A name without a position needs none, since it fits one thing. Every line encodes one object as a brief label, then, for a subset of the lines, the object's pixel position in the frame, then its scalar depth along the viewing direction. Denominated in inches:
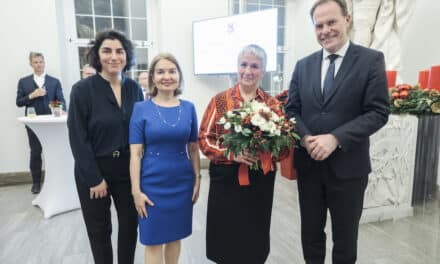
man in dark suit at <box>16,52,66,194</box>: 146.9
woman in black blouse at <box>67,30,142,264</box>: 60.9
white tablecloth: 114.9
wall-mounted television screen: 156.3
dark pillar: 109.8
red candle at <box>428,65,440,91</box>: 110.5
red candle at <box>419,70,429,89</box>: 117.4
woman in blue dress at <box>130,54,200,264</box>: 60.3
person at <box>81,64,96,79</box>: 119.9
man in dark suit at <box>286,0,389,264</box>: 54.2
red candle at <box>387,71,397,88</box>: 116.8
